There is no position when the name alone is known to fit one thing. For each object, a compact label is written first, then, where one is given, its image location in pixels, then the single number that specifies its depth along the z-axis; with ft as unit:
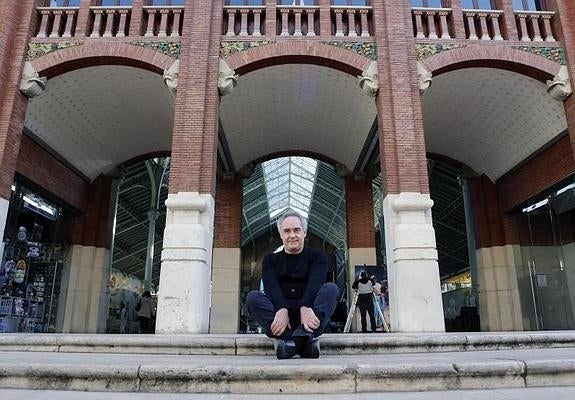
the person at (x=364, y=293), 36.83
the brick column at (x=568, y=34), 33.68
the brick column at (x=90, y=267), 46.70
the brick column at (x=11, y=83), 31.37
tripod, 35.68
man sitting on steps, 12.24
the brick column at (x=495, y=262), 45.75
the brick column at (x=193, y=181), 27.68
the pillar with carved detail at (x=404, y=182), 27.94
